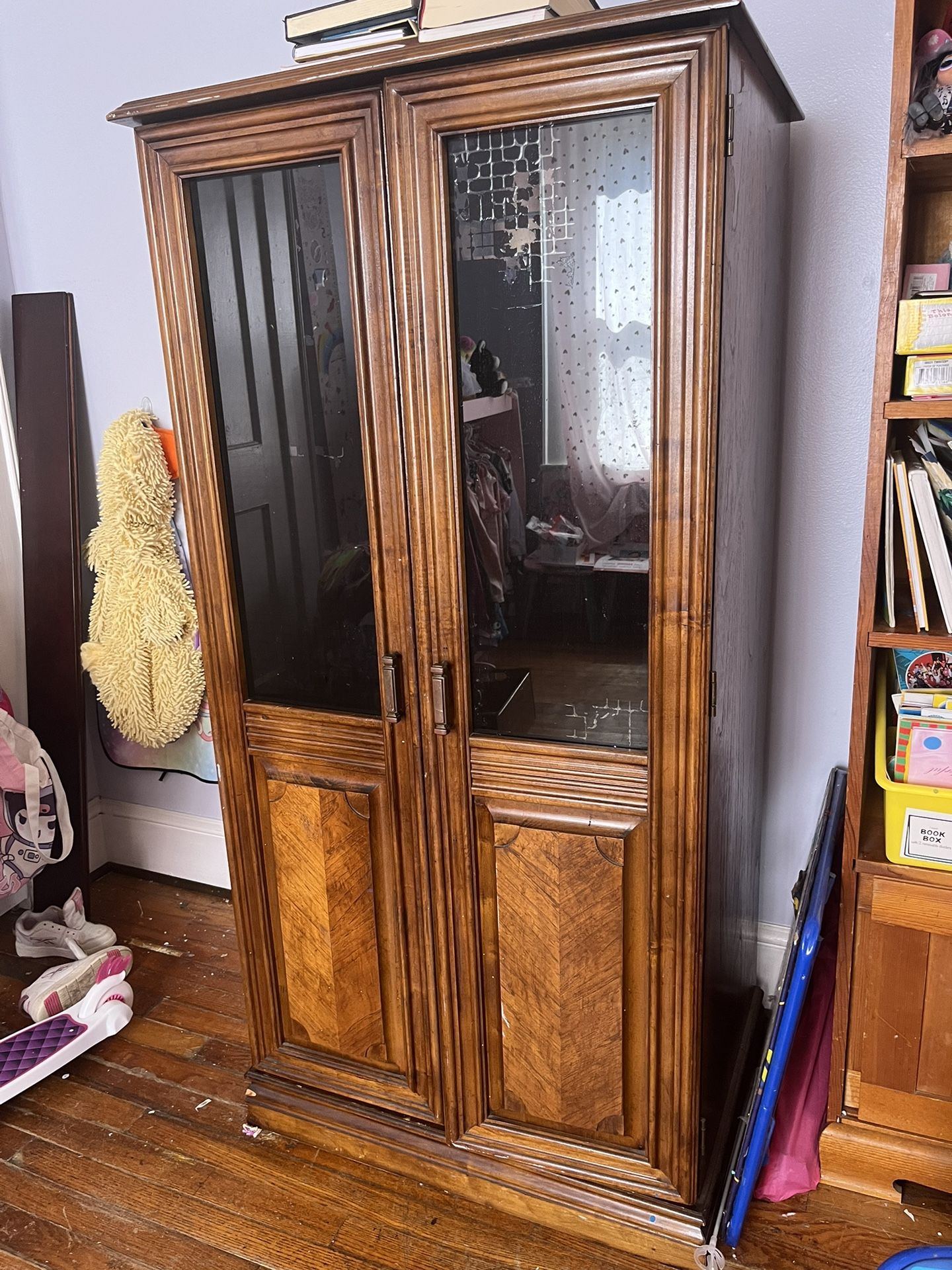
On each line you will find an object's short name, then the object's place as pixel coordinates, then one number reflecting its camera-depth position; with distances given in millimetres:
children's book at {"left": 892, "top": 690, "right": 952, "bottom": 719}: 1549
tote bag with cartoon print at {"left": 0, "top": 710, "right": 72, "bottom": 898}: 2326
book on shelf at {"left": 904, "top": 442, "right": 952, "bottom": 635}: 1479
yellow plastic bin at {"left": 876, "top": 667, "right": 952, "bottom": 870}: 1571
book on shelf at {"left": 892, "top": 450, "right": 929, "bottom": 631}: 1490
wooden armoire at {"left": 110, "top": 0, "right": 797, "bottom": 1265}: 1312
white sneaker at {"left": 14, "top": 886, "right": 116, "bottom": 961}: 2557
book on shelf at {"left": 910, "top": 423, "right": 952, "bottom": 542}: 1479
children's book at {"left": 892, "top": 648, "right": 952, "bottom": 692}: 1600
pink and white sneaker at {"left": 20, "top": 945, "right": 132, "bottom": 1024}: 2287
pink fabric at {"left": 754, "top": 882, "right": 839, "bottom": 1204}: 1774
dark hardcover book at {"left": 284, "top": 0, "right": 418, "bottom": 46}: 1356
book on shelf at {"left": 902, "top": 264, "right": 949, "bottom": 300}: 1516
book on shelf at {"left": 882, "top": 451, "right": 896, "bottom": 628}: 1516
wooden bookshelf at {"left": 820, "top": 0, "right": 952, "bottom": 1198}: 1492
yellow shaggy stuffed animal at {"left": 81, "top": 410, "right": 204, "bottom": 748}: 2479
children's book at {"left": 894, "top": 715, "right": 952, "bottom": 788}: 1553
